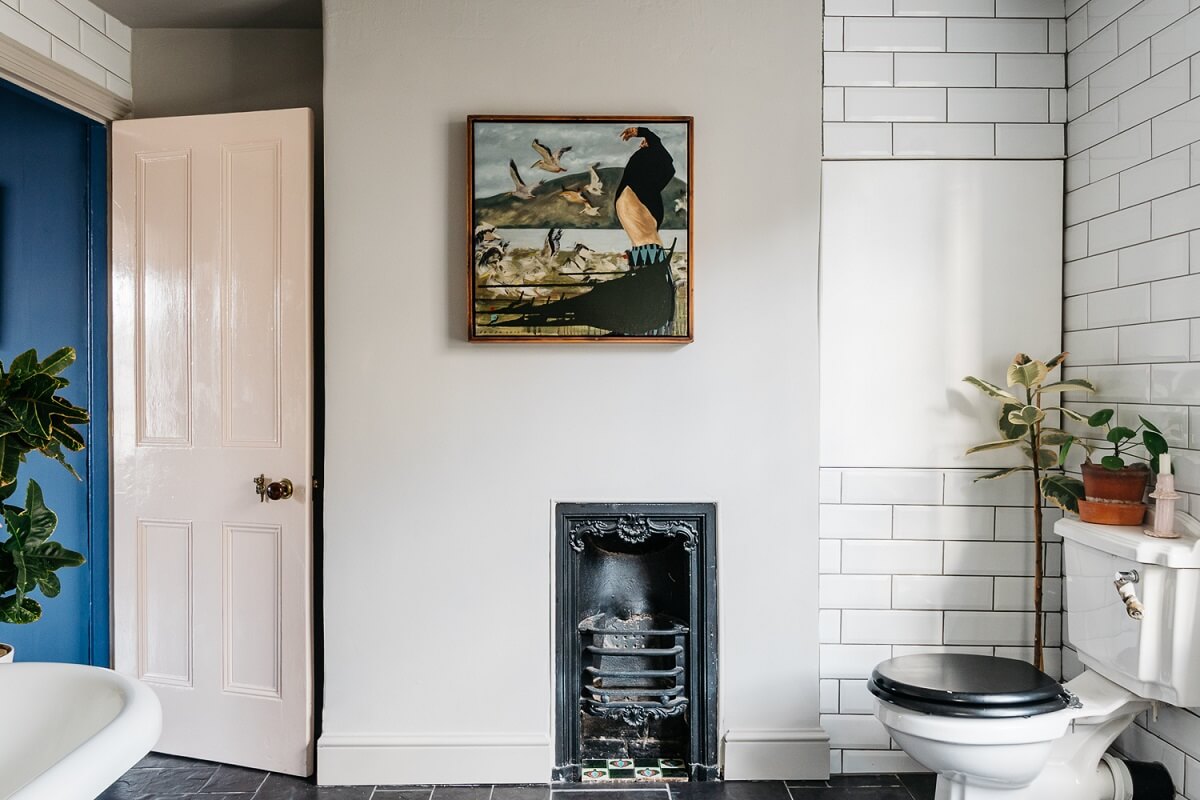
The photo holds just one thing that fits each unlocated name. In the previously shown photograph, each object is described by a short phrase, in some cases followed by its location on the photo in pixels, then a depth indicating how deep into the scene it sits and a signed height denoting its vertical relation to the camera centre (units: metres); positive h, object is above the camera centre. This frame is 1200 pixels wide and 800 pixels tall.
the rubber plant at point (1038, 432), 2.21 -0.14
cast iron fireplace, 2.39 -0.79
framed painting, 2.32 +0.42
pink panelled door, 2.42 -0.14
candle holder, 1.90 -0.29
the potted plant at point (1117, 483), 2.01 -0.25
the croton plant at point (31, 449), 1.77 -0.17
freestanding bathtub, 1.22 -0.52
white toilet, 1.81 -0.71
